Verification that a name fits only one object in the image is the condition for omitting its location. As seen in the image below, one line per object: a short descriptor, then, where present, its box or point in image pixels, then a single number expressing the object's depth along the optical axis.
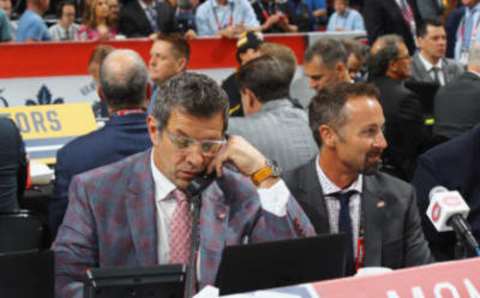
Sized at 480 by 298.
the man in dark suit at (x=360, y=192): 3.80
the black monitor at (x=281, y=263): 2.54
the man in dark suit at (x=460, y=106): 6.38
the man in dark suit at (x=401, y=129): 7.16
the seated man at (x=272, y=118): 5.19
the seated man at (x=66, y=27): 12.09
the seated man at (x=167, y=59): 7.11
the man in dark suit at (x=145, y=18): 12.55
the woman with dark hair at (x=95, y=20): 11.10
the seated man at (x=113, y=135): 4.91
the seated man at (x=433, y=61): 9.23
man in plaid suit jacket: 3.27
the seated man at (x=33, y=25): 11.48
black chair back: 4.59
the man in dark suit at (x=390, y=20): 11.45
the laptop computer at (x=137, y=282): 2.49
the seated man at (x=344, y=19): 15.62
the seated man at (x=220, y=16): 12.81
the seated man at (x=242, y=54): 7.43
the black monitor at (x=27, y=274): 2.55
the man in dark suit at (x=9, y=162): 5.17
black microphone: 2.93
